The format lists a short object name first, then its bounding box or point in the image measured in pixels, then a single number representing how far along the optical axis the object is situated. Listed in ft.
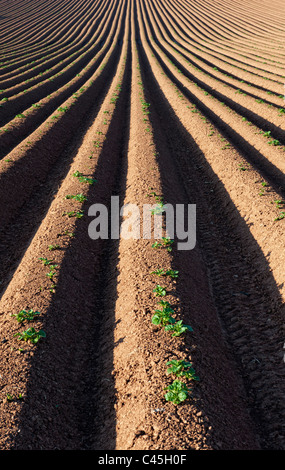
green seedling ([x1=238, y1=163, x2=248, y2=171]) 42.98
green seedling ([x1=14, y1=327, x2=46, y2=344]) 20.92
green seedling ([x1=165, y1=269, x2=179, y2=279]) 26.21
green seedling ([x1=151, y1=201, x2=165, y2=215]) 34.47
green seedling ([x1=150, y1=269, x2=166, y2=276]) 26.18
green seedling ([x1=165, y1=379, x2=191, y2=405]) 16.99
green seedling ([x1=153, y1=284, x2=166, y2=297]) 24.07
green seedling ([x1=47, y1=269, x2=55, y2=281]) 26.43
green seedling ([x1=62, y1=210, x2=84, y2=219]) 34.71
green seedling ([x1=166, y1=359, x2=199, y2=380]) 18.23
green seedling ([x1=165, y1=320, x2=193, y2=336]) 20.61
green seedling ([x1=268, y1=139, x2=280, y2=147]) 50.69
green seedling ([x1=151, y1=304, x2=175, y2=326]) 21.43
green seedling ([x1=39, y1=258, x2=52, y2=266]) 27.89
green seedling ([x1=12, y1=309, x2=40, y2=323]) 22.33
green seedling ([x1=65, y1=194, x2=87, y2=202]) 37.50
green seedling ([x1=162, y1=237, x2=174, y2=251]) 30.26
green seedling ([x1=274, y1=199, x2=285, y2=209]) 34.96
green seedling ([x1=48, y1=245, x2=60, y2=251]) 29.81
